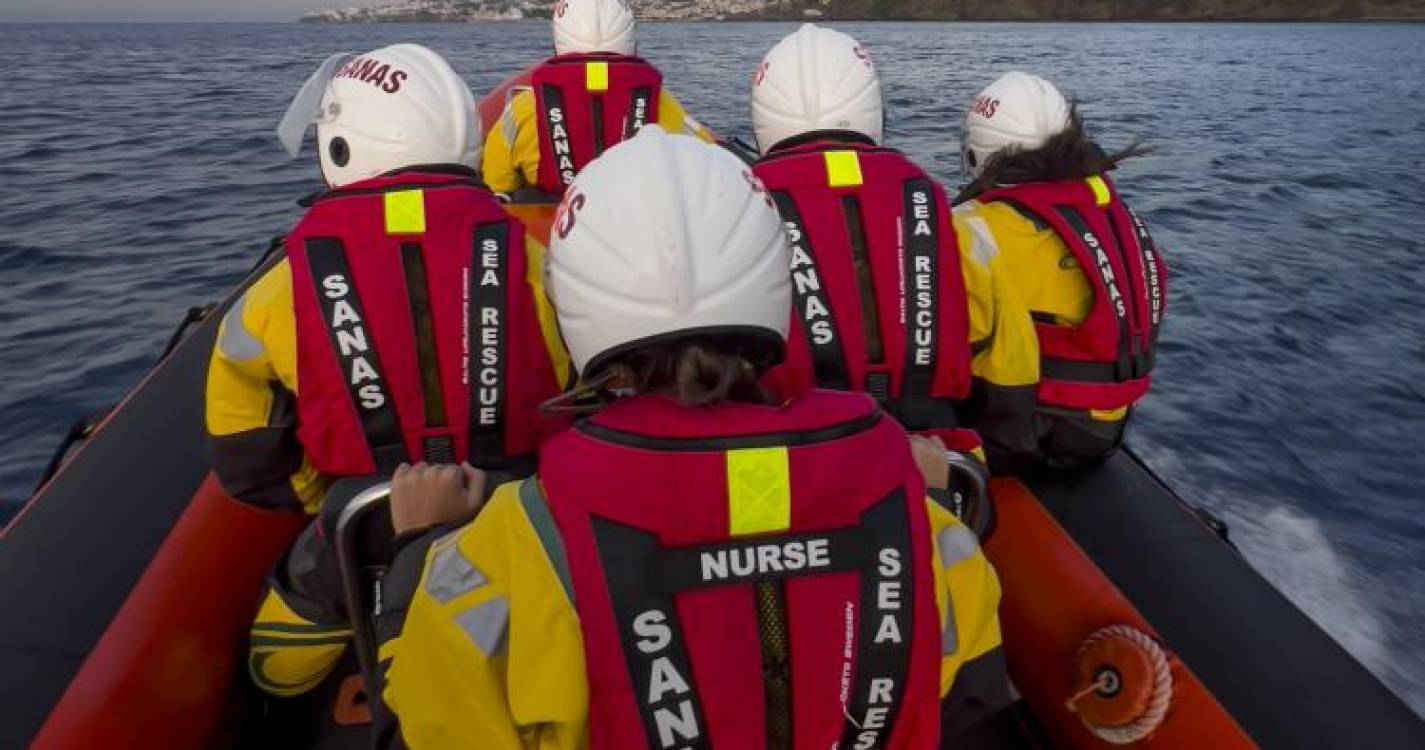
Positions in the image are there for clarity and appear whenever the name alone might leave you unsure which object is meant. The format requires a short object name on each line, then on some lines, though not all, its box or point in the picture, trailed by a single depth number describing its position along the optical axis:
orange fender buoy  1.63
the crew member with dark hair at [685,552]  0.94
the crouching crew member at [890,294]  1.93
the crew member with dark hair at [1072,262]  2.39
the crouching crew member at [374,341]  1.69
